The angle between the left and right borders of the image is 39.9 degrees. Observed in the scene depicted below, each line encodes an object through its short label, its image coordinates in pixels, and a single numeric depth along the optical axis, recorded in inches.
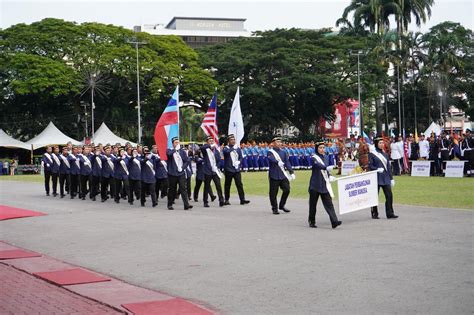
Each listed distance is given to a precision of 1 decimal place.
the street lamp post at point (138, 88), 2024.6
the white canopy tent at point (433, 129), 1533.0
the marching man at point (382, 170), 549.0
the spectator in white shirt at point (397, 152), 1163.3
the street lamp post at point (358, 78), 2115.4
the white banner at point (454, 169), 1071.0
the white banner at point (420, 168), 1145.4
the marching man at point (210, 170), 719.1
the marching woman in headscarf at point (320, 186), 508.4
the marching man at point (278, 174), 617.3
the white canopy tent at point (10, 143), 1909.4
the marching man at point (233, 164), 718.5
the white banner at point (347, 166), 1232.2
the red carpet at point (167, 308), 261.0
